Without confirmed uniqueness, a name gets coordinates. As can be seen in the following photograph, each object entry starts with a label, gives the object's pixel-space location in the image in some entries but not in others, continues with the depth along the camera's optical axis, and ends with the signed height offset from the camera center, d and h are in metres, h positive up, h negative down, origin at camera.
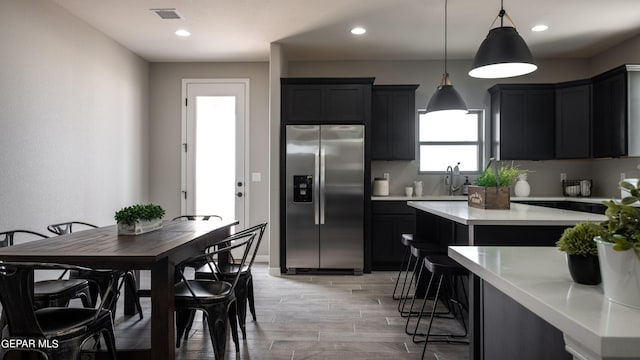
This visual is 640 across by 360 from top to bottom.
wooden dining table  1.80 -0.39
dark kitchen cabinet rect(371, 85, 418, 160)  4.93 +0.75
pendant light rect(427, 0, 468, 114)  3.27 +0.69
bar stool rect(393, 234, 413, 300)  3.47 -0.59
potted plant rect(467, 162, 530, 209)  2.90 -0.09
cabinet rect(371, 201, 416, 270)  4.73 -0.65
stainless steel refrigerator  4.57 -0.18
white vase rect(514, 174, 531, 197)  5.06 -0.13
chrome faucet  5.20 +0.01
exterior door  5.29 +0.44
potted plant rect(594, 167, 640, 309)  0.72 -0.14
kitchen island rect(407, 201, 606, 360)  1.01 -0.39
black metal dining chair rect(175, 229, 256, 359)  2.08 -0.69
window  5.29 +0.51
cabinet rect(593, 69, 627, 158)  4.21 +0.76
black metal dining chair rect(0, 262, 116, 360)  1.49 -0.66
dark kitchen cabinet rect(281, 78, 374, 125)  4.62 +0.96
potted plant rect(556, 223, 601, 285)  0.87 -0.18
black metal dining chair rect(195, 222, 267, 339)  2.62 -0.72
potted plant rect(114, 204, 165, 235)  2.47 -0.28
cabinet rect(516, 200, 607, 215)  4.30 -0.32
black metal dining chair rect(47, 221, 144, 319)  2.24 -0.72
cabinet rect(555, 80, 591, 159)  4.73 +0.76
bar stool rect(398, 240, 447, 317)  2.98 -0.58
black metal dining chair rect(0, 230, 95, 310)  2.17 -0.68
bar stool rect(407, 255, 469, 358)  2.39 -0.89
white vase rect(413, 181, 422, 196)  5.13 -0.12
